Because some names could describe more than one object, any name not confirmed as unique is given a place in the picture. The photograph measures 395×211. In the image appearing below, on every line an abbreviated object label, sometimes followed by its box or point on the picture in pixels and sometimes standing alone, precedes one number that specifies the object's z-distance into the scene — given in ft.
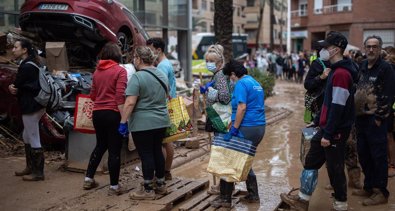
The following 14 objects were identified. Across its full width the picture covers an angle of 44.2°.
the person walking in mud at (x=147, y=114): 17.37
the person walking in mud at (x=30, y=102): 19.40
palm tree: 42.09
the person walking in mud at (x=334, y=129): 15.92
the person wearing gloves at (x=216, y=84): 18.56
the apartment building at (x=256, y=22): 222.28
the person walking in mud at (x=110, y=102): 18.30
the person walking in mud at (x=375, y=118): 18.65
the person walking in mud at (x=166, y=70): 20.43
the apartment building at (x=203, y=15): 181.57
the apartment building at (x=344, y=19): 113.70
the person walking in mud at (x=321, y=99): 19.24
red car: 28.09
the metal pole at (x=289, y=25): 143.54
